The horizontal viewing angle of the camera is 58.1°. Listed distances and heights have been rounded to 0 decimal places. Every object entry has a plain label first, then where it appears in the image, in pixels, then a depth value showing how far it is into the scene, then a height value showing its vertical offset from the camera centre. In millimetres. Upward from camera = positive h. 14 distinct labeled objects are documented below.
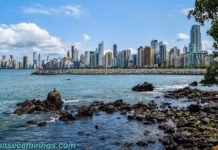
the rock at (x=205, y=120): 20119 -5240
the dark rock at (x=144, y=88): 47606 -4315
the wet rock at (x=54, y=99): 29459 -4463
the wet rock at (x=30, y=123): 21202 -5747
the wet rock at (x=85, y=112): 24725 -5323
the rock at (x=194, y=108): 26091 -5088
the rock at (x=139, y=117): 22898 -5584
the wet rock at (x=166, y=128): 18585 -5691
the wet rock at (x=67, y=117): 22901 -5506
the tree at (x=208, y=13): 14453 +4365
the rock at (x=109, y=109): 27125 -5406
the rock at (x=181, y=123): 19698 -5361
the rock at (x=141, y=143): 15960 -5970
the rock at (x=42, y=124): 20889 -5729
